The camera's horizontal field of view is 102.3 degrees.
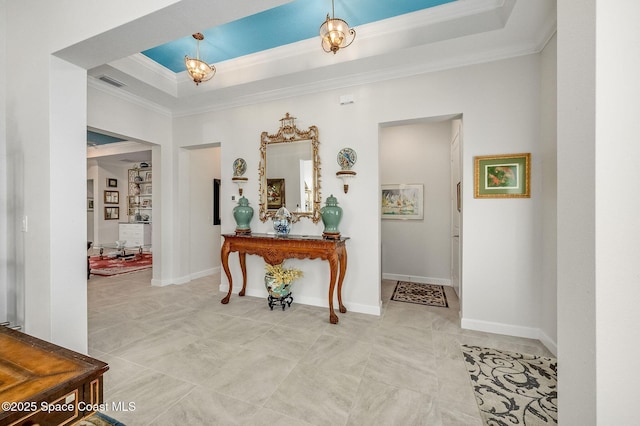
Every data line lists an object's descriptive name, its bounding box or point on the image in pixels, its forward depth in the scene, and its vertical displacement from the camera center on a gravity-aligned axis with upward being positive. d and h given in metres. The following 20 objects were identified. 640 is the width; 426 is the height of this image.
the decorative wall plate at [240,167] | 3.82 +0.66
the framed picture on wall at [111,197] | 8.33 +0.47
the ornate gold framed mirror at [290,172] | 3.44 +0.54
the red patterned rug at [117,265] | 5.34 -1.25
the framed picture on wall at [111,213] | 8.38 -0.06
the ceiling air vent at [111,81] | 3.27 +1.71
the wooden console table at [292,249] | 2.98 -0.48
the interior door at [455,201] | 3.61 +0.14
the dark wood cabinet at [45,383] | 0.72 -0.53
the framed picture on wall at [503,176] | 2.62 +0.36
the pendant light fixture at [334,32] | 2.13 +1.50
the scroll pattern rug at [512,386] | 1.59 -1.27
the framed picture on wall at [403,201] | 4.62 +0.17
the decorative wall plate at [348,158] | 3.23 +0.66
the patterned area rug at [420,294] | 3.61 -1.27
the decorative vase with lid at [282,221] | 3.43 -0.14
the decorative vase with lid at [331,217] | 3.09 -0.08
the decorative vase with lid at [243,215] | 3.61 -0.06
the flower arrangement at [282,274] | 3.29 -0.81
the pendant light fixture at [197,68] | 2.77 +1.56
